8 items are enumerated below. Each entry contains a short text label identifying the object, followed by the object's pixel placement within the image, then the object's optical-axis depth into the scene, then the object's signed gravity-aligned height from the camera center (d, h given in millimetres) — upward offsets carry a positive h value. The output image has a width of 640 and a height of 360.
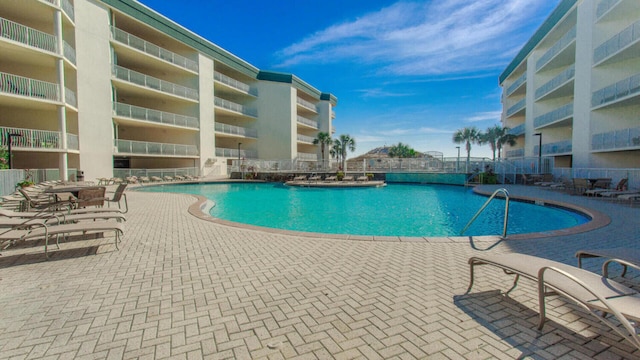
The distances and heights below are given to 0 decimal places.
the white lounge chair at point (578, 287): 1933 -975
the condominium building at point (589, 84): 15836 +5925
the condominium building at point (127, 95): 16062 +6193
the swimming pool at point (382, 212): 8344 -1681
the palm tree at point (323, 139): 42000 +4279
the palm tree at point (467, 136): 38094 +4329
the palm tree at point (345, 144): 41062 +3479
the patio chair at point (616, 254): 2992 -960
